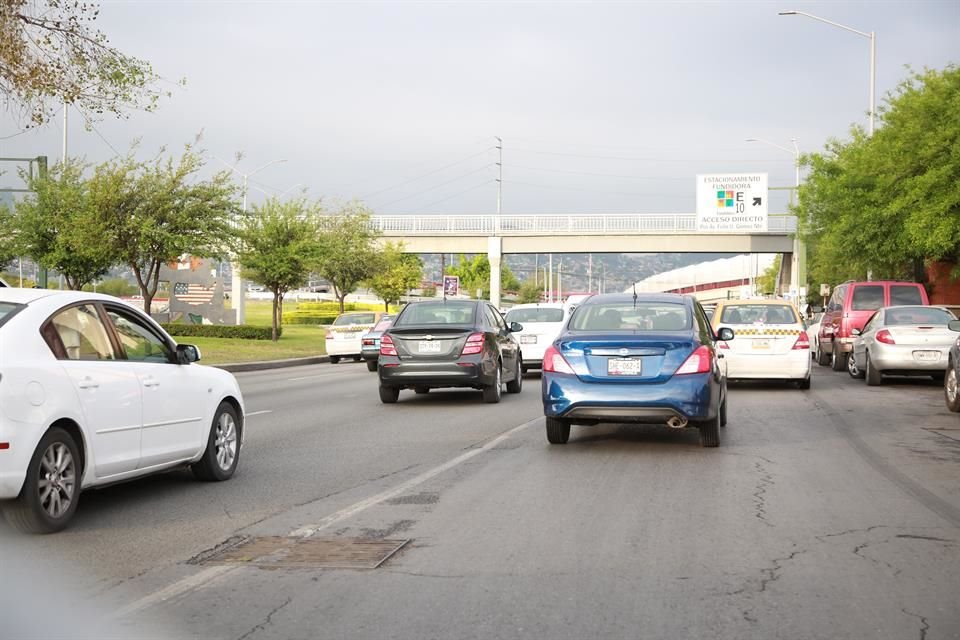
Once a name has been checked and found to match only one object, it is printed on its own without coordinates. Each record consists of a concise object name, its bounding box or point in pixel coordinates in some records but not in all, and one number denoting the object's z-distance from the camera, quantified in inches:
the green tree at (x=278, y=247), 1688.0
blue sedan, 442.0
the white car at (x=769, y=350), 785.6
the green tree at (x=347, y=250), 2162.5
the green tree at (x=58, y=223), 1403.8
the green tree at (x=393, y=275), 2400.3
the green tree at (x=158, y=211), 1357.0
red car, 1054.4
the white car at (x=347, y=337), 1344.7
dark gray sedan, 669.9
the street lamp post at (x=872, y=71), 1590.8
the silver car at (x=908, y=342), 828.0
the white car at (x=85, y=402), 273.7
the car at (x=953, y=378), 644.1
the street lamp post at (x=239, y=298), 2336.6
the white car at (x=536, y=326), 970.7
